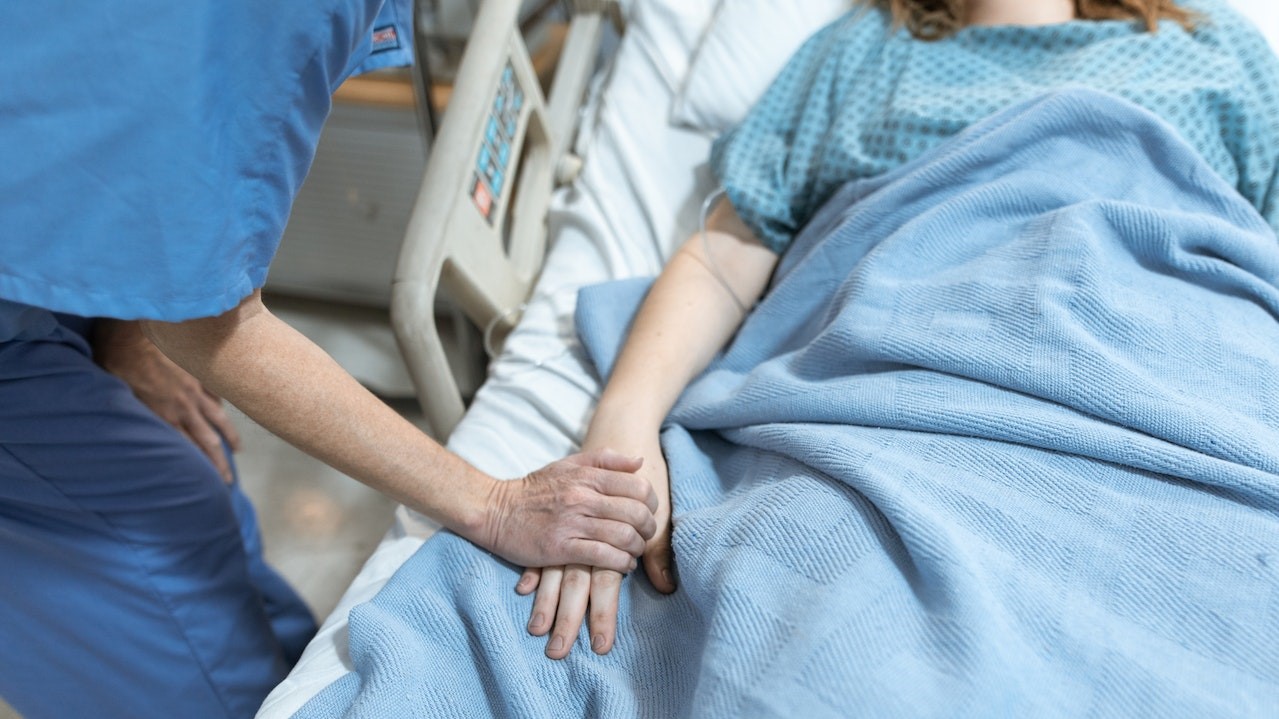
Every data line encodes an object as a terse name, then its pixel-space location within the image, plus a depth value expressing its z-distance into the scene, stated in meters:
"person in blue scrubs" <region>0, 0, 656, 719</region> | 0.54
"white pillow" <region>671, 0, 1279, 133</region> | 1.47
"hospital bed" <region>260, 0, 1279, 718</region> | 1.04
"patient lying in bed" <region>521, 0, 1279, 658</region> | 1.09
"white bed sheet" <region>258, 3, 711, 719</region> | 0.96
